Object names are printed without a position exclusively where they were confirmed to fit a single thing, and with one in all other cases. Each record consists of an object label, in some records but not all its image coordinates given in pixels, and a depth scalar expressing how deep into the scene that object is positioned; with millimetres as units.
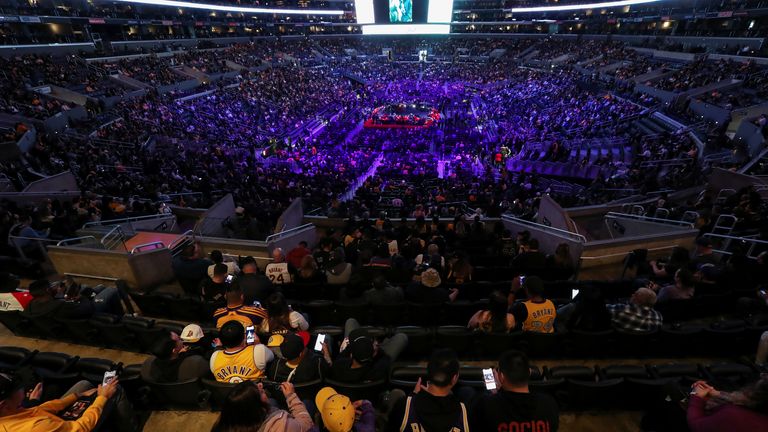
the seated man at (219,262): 5586
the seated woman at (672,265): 5348
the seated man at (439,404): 2330
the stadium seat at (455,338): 4324
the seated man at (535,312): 4090
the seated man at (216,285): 5074
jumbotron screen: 44031
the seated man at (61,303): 4637
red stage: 35125
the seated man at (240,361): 3324
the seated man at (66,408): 2535
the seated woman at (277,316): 3715
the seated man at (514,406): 2293
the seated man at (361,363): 3156
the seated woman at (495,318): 3959
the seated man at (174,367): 3602
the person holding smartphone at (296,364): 3189
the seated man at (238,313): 3975
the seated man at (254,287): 5038
